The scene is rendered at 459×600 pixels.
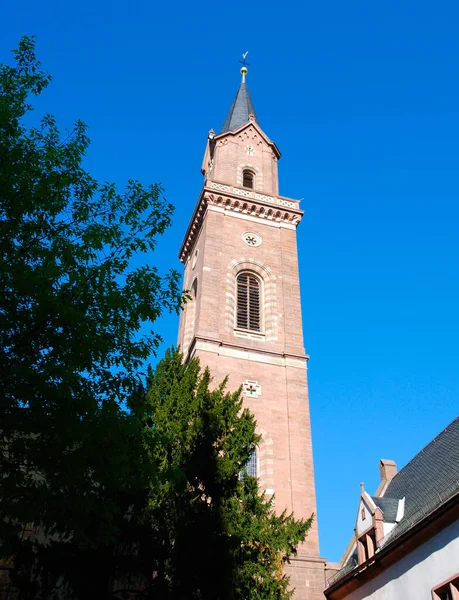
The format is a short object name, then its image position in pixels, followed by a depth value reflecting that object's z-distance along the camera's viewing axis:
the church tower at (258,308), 23.80
